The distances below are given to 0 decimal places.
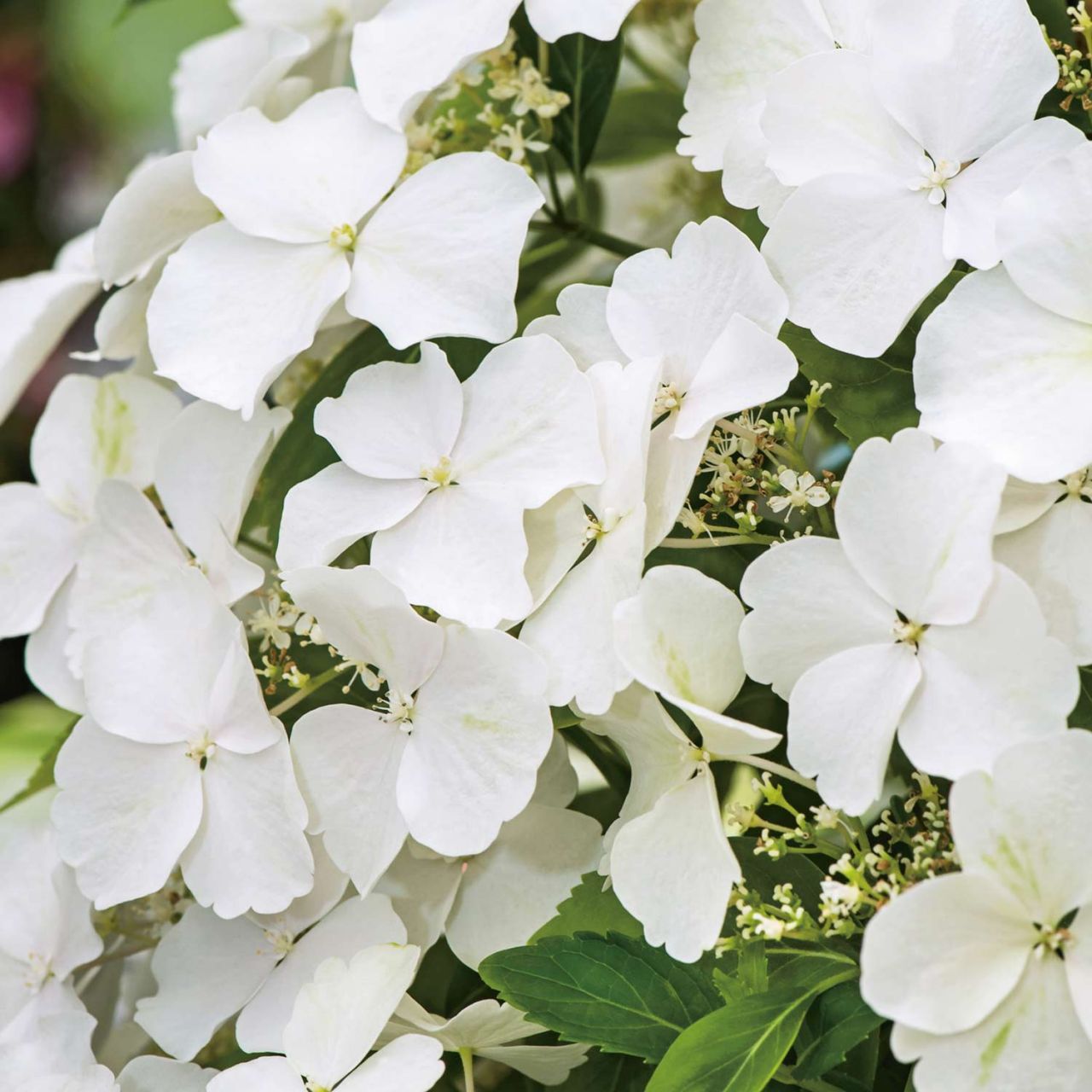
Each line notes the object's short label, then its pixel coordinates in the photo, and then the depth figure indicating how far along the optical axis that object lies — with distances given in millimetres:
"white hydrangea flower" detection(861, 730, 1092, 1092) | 745
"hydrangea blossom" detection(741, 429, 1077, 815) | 751
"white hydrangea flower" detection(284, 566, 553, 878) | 779
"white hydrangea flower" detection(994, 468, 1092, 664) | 759
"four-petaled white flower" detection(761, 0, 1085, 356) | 774
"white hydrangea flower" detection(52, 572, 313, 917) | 797
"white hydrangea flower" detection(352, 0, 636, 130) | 801
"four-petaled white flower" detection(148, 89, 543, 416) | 796
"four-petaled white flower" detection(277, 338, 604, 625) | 781
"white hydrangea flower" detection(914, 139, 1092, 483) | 760
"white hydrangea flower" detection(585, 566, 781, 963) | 766
